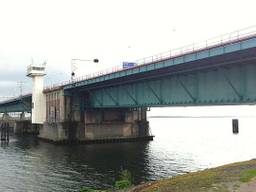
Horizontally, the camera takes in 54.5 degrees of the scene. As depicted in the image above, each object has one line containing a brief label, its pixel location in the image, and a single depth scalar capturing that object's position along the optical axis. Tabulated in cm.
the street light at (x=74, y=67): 5656
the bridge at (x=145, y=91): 2379
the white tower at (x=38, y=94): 6188
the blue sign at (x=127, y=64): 3920
